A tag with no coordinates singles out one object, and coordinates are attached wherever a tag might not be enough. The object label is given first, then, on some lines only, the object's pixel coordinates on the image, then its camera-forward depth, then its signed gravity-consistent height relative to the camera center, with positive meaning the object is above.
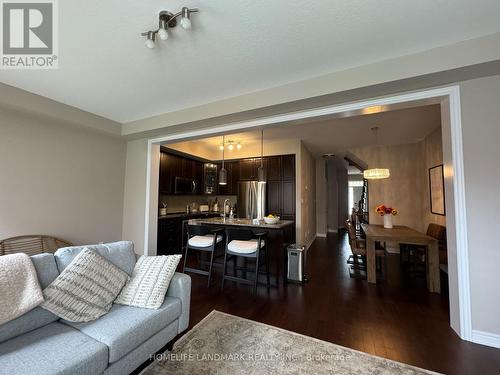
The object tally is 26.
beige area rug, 1.67 -1.32
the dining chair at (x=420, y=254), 3.59 -1.03
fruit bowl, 3.78 -0.40
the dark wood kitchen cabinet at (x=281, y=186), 5.43 +0.28
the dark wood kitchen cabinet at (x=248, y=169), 6.00 +0.78
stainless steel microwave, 5.31 +0.29
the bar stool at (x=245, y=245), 3.12 -0.71
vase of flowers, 4.19 -0.32
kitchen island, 3.42 -0.72
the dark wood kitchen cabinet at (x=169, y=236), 4.62 -0.87
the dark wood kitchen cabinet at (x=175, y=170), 4.98 +0.68
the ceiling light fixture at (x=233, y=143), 5.54 +1.41
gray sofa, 1.19 -0.89
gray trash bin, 3.41 -1.06
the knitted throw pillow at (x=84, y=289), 1.55 -0.70
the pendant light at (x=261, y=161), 4.18 +0.95
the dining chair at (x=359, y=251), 3.76 -0.94
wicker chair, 2.81 -0.67
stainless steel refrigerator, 5.67 -0.08
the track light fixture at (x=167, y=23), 1.60 +1.35
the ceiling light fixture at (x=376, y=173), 4.50 +0.51
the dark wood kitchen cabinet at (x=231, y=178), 6.26 +0.55
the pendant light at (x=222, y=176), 4.37 +0.42
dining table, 3.15 -0.76
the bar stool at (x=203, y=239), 3.43 -0.68
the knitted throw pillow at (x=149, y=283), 1.78 -0.74
